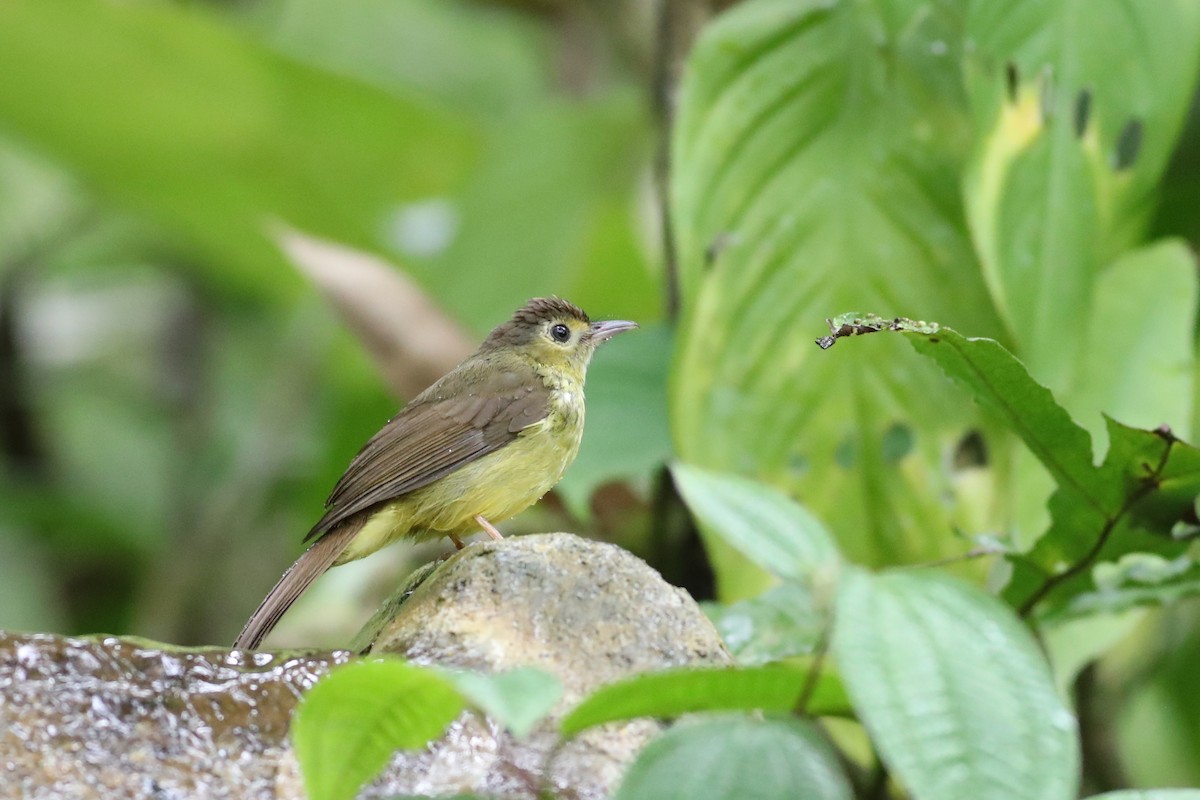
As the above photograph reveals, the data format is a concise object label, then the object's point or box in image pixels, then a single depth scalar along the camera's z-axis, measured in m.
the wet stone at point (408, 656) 4.52
